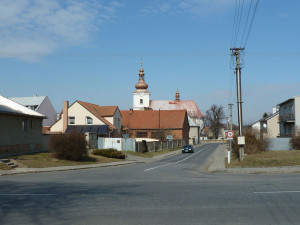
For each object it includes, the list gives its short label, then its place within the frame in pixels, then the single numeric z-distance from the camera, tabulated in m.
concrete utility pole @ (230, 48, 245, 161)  26.44
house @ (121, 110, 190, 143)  76.81
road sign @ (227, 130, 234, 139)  26.99
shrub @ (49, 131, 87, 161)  27.34
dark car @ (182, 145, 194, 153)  53.69
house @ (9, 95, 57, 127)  68.31
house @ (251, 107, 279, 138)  62.56
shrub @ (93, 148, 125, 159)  34.22
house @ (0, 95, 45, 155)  27.02
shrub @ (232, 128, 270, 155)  33.50
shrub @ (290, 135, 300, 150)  38.50
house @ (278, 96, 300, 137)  49.49
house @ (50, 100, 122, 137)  53.66
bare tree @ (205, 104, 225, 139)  122.25
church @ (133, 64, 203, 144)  121.56
